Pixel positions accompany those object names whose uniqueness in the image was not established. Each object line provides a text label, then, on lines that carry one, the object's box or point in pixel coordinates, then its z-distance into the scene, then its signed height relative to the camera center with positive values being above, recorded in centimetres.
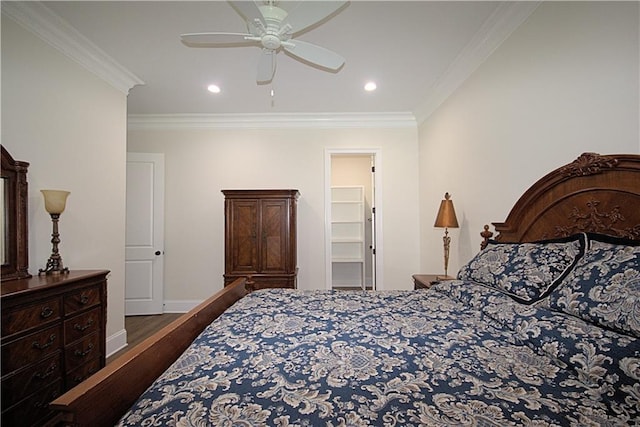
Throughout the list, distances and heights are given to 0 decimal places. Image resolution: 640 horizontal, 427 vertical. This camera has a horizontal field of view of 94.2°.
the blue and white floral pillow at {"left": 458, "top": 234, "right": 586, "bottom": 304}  139 -24
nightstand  275 -58
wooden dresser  157 -70
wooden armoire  368 -18
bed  77 -48
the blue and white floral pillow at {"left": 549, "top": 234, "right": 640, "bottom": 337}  96 -25
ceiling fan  161 +114
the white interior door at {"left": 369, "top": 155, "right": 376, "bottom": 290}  418 +6
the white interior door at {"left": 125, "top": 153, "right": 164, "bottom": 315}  402 -16
